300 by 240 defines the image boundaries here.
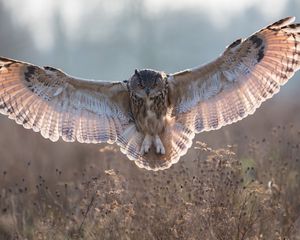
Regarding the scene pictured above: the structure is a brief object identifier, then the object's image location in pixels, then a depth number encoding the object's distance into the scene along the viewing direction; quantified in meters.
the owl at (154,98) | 15.86
